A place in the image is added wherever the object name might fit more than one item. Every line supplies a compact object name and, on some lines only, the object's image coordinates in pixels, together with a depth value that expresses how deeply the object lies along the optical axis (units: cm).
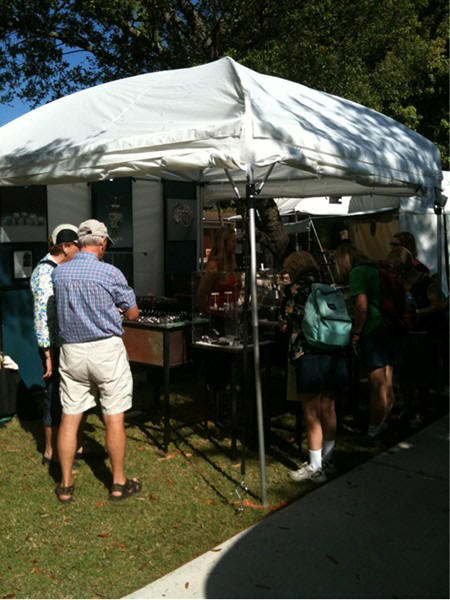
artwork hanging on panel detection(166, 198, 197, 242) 880
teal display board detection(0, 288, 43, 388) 695
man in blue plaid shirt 421
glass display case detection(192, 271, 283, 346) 519
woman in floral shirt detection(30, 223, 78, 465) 480
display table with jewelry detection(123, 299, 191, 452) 534
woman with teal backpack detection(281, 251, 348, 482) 468
